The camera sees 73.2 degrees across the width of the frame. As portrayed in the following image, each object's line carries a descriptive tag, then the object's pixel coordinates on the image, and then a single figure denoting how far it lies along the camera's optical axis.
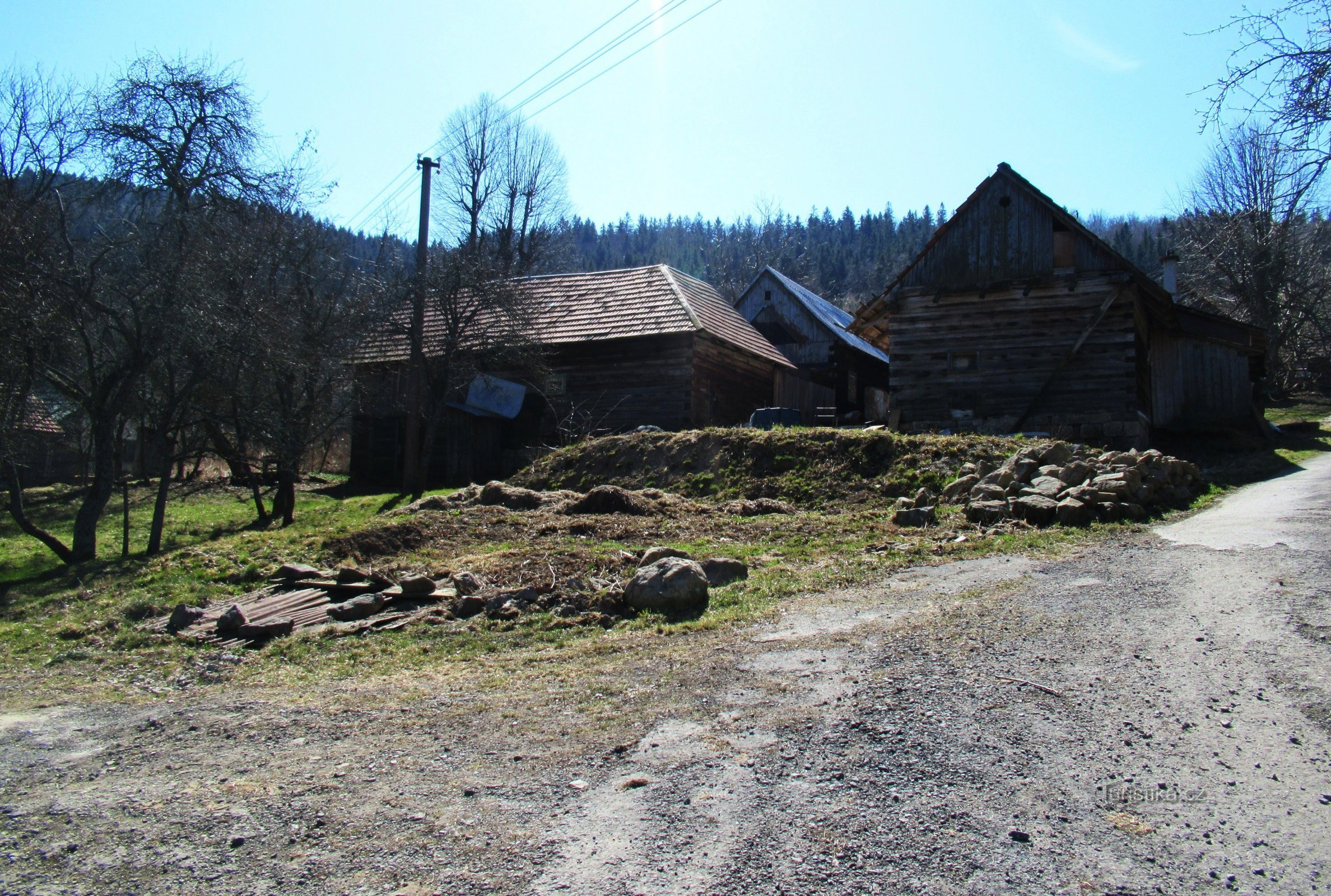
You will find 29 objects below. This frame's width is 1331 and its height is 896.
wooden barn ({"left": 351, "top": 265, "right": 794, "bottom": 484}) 23.22
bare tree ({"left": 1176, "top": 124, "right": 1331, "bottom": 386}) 31.55
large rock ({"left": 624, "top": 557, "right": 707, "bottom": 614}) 7.76
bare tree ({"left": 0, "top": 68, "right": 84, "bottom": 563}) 12.59
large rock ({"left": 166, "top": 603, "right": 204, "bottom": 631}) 8.31
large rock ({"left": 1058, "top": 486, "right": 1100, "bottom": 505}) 10.64
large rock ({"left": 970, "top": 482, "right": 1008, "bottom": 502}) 11.28
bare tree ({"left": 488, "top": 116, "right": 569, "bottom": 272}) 44.19
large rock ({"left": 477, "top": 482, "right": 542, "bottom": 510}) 14.05
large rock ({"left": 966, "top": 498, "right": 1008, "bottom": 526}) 10.71
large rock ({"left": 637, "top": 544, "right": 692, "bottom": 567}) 9.09
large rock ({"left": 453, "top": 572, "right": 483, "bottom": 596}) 8.60
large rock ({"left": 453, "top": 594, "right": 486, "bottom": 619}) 8.13
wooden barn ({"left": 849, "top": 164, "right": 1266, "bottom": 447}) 18.81
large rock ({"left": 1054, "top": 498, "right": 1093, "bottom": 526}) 10.38
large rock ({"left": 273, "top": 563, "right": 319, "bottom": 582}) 9.61
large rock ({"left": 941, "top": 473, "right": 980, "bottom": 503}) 11.93
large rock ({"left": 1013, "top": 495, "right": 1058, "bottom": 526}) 10.50
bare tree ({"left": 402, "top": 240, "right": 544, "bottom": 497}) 22.08
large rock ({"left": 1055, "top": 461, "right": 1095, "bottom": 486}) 11.27
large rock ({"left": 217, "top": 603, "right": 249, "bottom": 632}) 8.00
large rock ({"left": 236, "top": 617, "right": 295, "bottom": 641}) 7.83
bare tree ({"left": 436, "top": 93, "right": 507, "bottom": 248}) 43.06
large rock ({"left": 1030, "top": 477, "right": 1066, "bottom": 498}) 11.05
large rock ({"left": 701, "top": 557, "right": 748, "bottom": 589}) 8.73
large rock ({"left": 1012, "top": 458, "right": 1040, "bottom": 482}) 11.60
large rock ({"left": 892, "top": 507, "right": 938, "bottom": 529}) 10.99
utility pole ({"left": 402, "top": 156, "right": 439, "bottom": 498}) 21.05
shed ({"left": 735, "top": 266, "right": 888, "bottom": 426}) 34.78
